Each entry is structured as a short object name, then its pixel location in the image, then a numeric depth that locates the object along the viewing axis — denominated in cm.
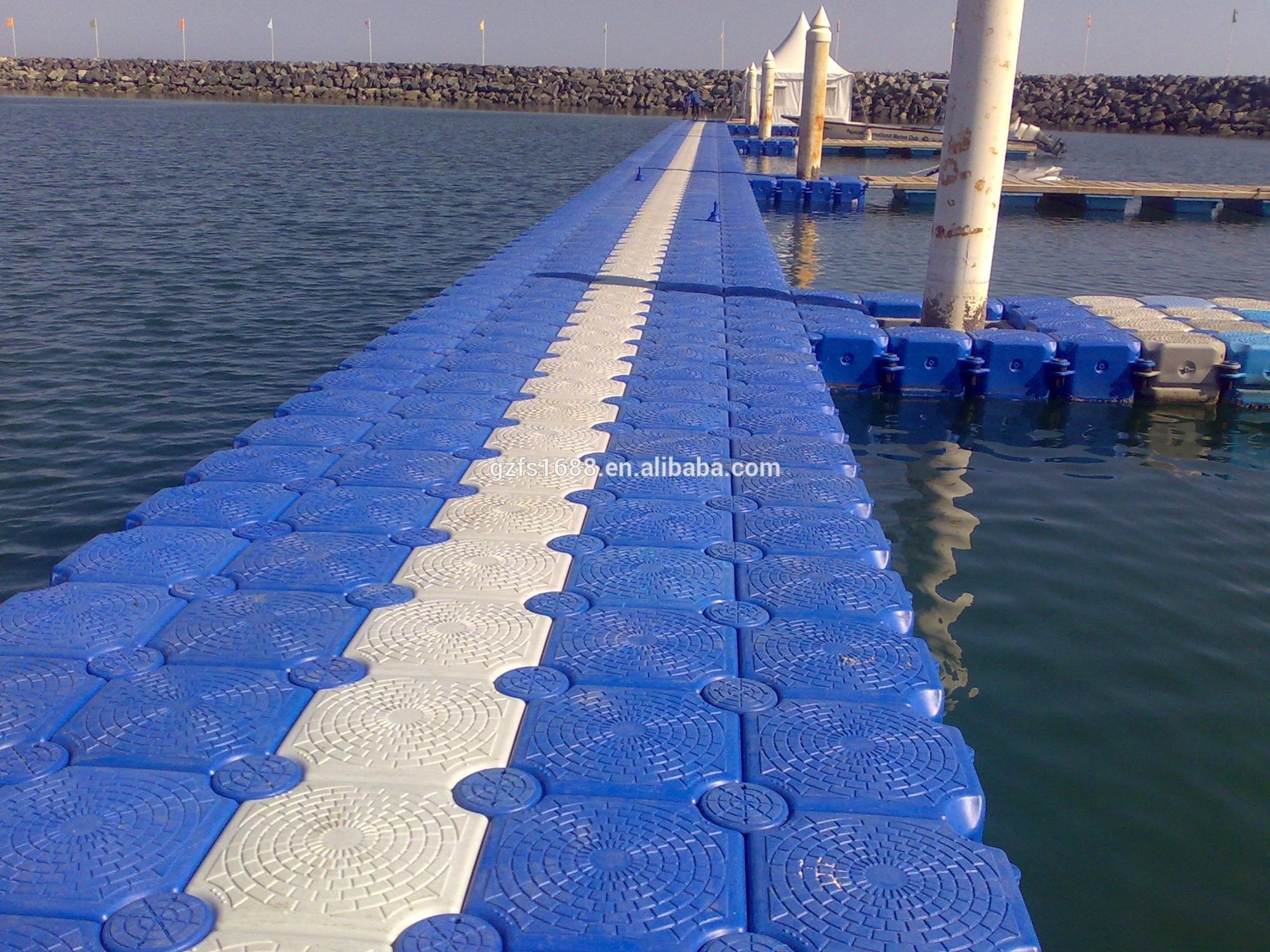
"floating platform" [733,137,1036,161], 3581
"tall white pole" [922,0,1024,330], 838
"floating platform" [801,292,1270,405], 894
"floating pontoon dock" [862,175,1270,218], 2325
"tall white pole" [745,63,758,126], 4031
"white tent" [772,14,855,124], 3872
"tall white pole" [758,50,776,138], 3403
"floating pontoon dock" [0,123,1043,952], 237
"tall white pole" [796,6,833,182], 2127
